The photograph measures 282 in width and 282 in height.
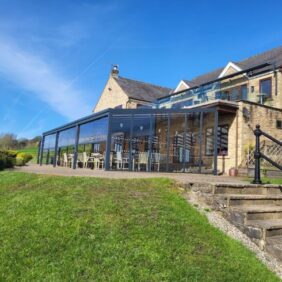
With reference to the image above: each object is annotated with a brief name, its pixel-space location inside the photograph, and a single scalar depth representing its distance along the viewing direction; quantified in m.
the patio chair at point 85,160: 15.86
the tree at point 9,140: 36.70
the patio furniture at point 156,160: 14.14
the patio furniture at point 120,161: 13.76
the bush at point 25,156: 18.45
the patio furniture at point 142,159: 13.78
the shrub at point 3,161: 12.17
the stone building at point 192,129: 13.86
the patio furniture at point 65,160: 18.60
